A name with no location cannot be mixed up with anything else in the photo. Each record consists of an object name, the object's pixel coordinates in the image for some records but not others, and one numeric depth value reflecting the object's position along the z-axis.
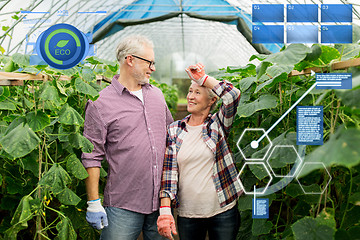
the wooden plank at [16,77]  1.77
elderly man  2.24
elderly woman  2.14
